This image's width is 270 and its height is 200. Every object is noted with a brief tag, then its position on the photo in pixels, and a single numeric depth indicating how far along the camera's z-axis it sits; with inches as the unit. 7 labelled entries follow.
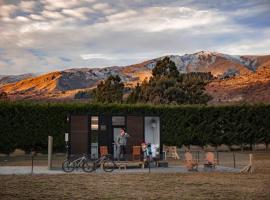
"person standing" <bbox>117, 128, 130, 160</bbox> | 980.2
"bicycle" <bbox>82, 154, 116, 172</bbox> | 873.3
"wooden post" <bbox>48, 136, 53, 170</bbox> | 904.9
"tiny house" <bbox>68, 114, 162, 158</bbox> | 997.2
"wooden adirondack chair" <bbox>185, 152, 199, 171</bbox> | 871.1
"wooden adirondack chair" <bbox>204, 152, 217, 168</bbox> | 896.3
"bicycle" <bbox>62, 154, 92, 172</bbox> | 855.1
